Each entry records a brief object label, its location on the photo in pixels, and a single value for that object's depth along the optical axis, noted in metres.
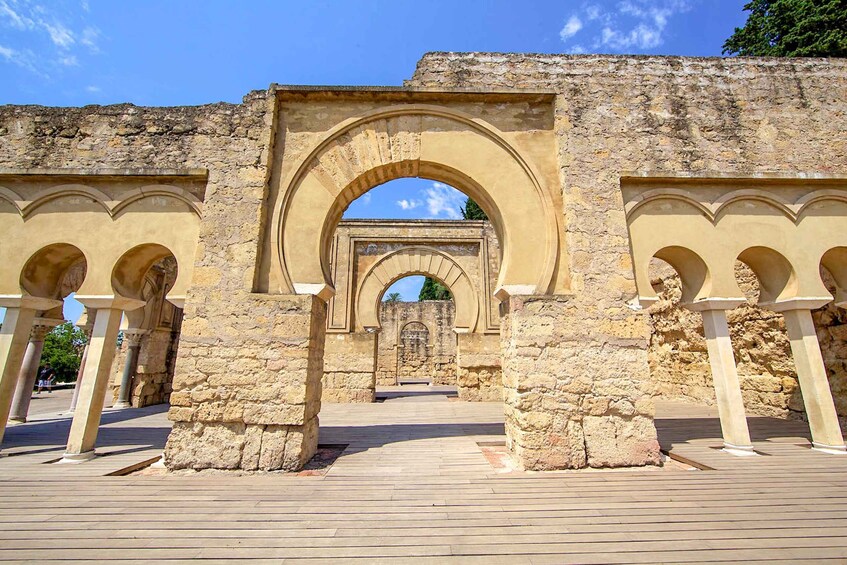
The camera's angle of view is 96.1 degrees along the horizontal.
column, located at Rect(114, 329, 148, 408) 9.92
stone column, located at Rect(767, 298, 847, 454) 4.61
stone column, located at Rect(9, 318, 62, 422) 7.29
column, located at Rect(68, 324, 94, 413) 8.27
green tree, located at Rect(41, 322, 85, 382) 19.30
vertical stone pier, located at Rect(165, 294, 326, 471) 4.02
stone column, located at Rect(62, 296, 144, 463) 4.46
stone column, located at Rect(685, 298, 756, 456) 4.54
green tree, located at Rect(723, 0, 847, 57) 9.65
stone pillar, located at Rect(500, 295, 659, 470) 4.02
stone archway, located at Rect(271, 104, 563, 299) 4.57
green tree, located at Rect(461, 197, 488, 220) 24.79
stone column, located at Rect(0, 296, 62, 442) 4.67
